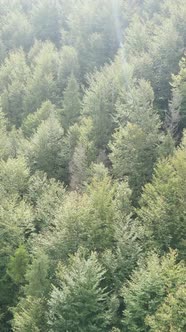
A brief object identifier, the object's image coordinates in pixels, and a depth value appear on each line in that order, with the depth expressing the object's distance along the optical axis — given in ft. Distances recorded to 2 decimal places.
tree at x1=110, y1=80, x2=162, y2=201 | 168.96
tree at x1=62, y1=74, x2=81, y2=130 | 232.53
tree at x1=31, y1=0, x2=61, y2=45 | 375.25
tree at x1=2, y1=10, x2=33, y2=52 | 370.73
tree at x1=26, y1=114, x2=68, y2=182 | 200.95
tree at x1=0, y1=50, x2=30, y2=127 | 273.33
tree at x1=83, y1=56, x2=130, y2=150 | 207.92
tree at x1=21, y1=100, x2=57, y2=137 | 229.86
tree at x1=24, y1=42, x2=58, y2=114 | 265.13
